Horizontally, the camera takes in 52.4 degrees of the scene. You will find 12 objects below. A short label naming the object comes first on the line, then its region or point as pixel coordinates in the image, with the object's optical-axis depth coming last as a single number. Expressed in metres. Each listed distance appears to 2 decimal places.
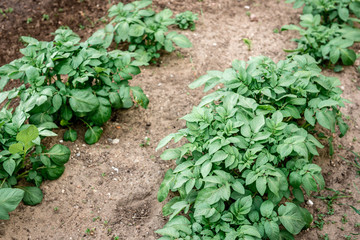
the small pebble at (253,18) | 5.38
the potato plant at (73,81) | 3.46
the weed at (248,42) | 4.92
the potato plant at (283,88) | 3.37
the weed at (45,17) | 4.99
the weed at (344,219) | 3.43
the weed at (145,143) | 3.92
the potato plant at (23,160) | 2.94
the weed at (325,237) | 3.31
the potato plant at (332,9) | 4.86
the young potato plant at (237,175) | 2.93
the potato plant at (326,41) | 4.53
